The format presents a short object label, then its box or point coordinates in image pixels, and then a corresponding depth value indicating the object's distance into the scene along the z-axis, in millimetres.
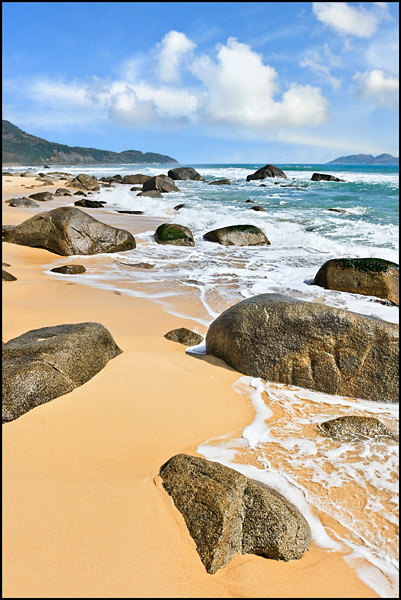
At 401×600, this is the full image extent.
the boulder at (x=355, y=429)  3029
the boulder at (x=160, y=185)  27750
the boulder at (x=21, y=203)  16562
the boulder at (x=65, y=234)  9039
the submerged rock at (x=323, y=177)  44312
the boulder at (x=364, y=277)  6789
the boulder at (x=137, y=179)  35731
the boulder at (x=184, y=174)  44906
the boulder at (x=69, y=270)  7586
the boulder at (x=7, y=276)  6666
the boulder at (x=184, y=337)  4629
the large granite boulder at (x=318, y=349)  3654
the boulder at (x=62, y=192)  23797
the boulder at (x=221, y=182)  37625
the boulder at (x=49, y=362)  2957
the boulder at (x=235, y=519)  1981
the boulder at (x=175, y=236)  11180
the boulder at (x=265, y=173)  47375
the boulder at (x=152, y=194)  24531
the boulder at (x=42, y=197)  19945
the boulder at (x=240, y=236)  11461
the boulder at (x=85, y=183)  29141
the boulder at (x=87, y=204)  18594
